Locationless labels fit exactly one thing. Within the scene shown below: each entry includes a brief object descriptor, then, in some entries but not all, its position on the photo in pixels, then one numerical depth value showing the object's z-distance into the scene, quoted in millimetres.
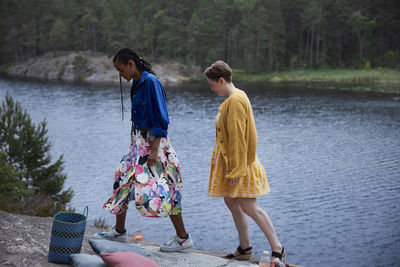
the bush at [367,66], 57688
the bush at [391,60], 58375
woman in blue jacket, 3852
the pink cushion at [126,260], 3416
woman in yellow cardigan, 3658
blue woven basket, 3533
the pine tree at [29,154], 11586
